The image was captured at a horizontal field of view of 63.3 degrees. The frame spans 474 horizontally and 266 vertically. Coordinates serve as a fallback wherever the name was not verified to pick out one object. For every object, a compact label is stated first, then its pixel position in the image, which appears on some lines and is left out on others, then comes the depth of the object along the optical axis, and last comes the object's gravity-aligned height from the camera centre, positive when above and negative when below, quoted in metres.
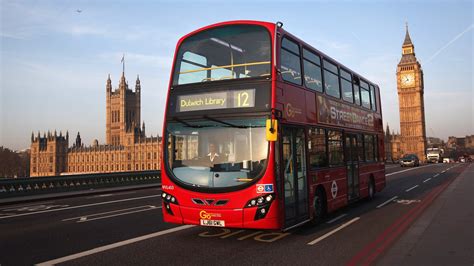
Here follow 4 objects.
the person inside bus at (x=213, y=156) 7.40 +0.04
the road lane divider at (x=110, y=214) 10.77 -1.61
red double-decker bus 7.13 +0.53
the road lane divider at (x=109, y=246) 6.27 -1.61
